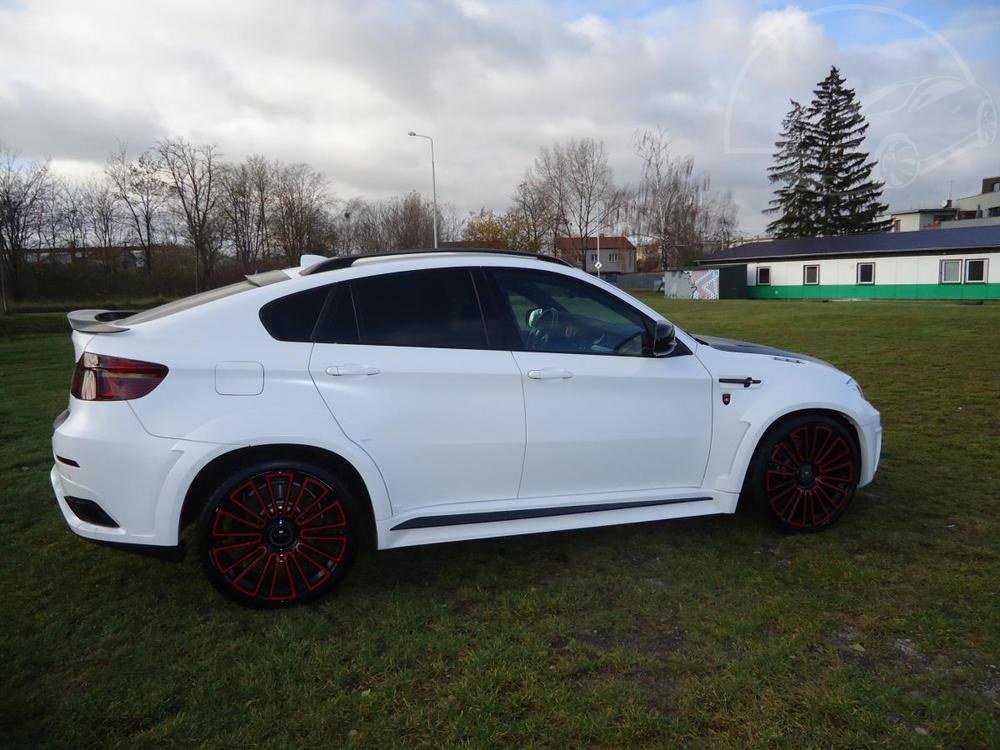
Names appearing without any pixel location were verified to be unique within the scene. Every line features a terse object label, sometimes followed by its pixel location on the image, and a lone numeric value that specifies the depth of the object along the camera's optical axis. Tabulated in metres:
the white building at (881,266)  36.84
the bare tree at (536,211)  52.79
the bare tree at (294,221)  50.41
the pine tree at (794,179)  60.22
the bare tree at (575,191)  57.62
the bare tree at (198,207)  48.19
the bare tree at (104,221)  43.69
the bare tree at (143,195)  47.38
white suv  3.10
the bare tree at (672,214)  62.84
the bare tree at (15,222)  35.78
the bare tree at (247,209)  50.12
